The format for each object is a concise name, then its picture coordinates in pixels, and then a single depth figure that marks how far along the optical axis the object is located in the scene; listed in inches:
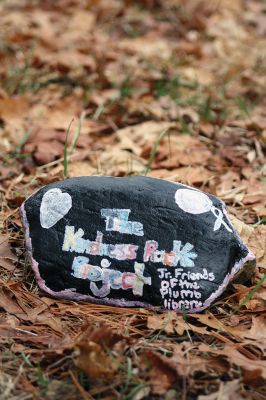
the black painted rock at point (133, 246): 35.4
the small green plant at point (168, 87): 58.0
